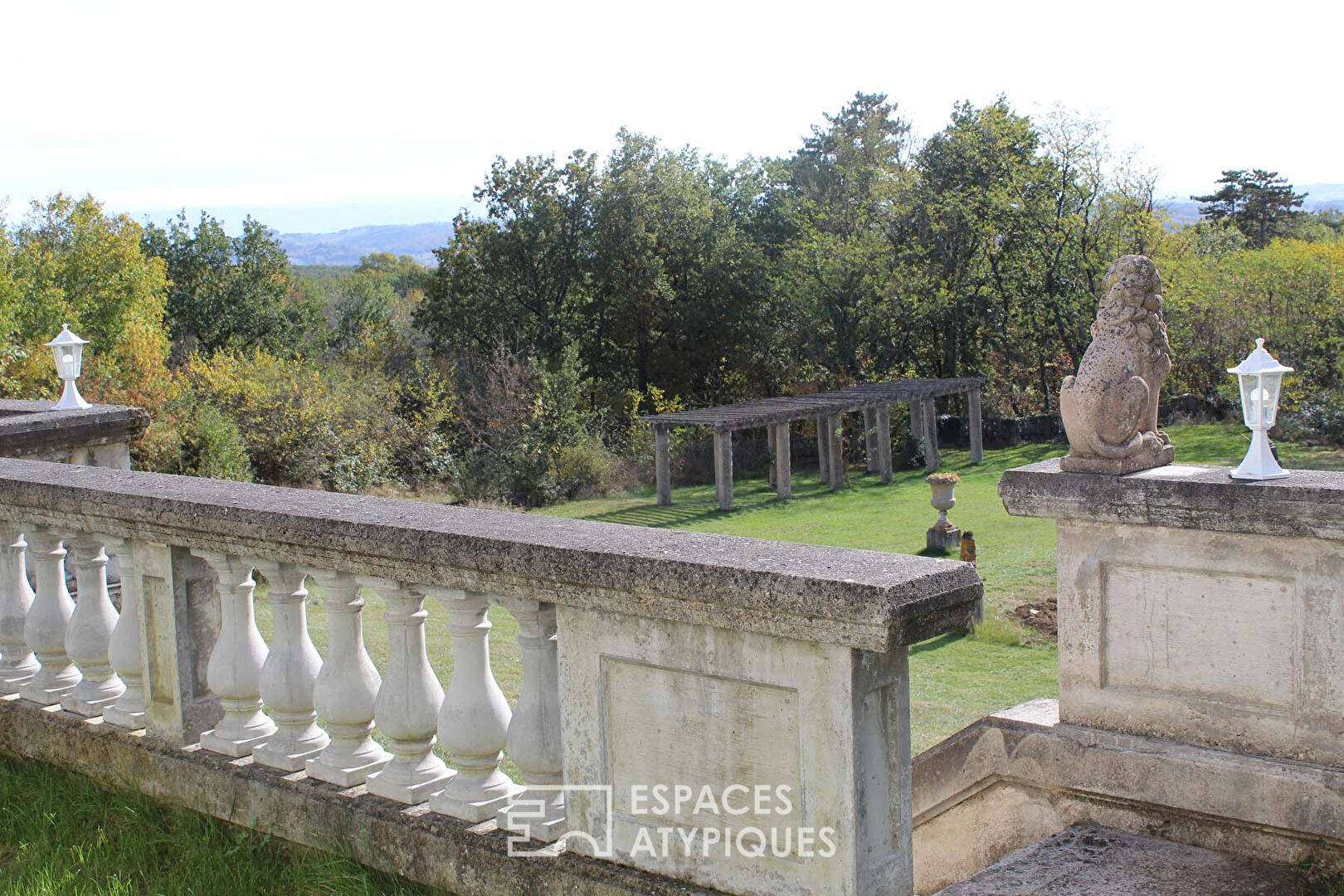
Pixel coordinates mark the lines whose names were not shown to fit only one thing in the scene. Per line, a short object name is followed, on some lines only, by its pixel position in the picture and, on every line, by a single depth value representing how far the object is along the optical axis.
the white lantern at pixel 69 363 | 6.12
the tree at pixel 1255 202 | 40.50
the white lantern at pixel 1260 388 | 3.60
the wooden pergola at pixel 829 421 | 18.55
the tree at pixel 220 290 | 34.66
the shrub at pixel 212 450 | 15.48
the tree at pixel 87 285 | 27.03
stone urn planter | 13.67
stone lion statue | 3.55
